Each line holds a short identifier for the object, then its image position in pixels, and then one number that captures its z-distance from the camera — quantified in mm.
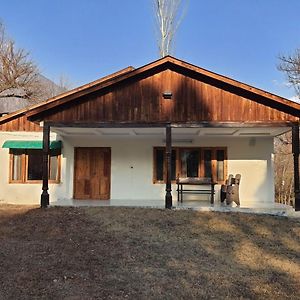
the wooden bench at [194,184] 9823
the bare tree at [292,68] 18452
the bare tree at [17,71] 19190
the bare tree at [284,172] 16414
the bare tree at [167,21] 17111
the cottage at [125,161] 10653
